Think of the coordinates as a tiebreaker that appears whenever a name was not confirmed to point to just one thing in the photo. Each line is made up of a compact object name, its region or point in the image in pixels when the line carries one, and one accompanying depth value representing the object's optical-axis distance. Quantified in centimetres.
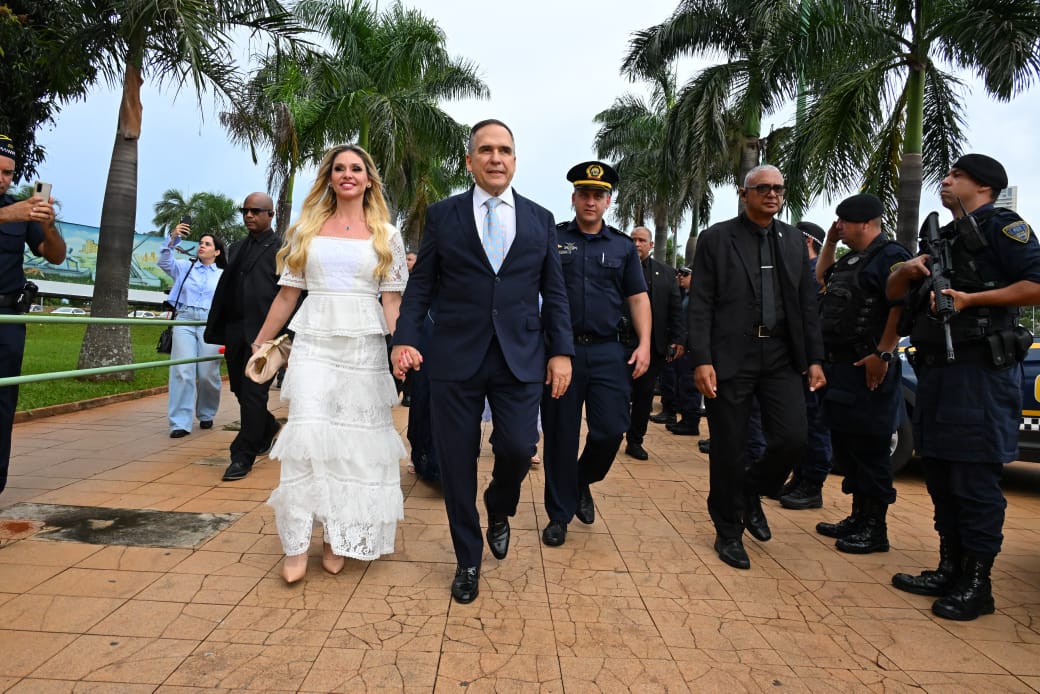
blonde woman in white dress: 329
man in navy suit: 319
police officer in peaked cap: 402
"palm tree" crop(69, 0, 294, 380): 860
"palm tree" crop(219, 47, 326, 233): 1077
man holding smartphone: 388
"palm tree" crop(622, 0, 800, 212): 1641
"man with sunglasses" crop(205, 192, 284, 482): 528
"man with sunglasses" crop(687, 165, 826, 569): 375
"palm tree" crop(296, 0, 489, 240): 1838
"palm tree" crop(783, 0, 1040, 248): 1016
